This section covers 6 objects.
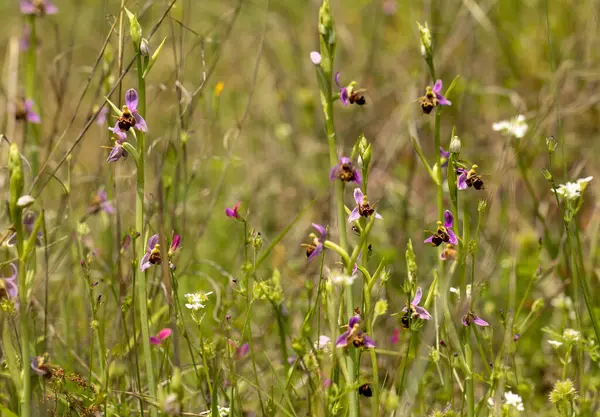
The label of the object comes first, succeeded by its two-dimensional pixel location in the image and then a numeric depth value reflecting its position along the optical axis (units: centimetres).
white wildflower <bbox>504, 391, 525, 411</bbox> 182
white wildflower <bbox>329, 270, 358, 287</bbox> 170
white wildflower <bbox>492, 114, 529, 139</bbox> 197
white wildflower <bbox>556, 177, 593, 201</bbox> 185
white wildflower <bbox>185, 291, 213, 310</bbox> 181
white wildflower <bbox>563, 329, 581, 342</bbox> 186
